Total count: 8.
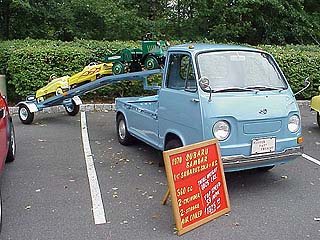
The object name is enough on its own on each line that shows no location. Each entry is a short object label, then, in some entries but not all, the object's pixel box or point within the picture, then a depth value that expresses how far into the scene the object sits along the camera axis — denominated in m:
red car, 4.77
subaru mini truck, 4.80
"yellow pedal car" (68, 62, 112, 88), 8.39
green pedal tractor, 7.70
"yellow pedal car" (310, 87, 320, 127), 8.25
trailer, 7.65
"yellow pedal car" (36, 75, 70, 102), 9.01
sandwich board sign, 4.06
